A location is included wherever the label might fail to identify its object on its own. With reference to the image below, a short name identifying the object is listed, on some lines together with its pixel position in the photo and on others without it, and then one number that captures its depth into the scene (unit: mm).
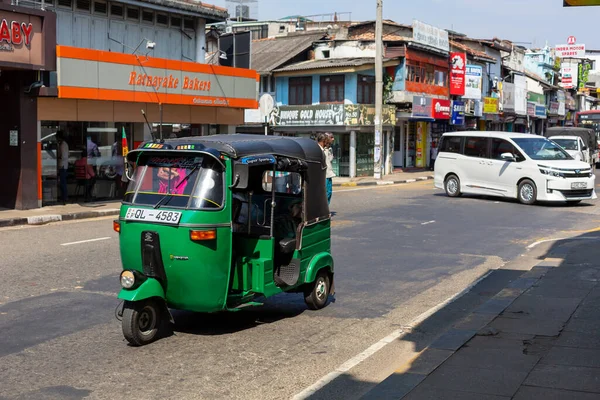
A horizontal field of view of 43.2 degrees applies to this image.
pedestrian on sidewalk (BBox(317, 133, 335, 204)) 14531
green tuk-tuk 7047
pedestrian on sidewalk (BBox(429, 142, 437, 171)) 43719
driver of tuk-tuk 8281
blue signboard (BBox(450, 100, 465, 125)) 45875
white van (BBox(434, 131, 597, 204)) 21094
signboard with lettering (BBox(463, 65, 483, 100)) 47688
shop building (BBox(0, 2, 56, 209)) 18203
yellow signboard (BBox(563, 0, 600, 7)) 6176
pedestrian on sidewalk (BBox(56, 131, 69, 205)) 20219
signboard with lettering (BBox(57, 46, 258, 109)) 19484
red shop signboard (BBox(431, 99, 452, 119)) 43031
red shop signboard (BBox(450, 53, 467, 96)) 45281
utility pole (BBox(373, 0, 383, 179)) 32781
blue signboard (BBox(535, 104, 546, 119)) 66612
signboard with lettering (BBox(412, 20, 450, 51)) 41000
